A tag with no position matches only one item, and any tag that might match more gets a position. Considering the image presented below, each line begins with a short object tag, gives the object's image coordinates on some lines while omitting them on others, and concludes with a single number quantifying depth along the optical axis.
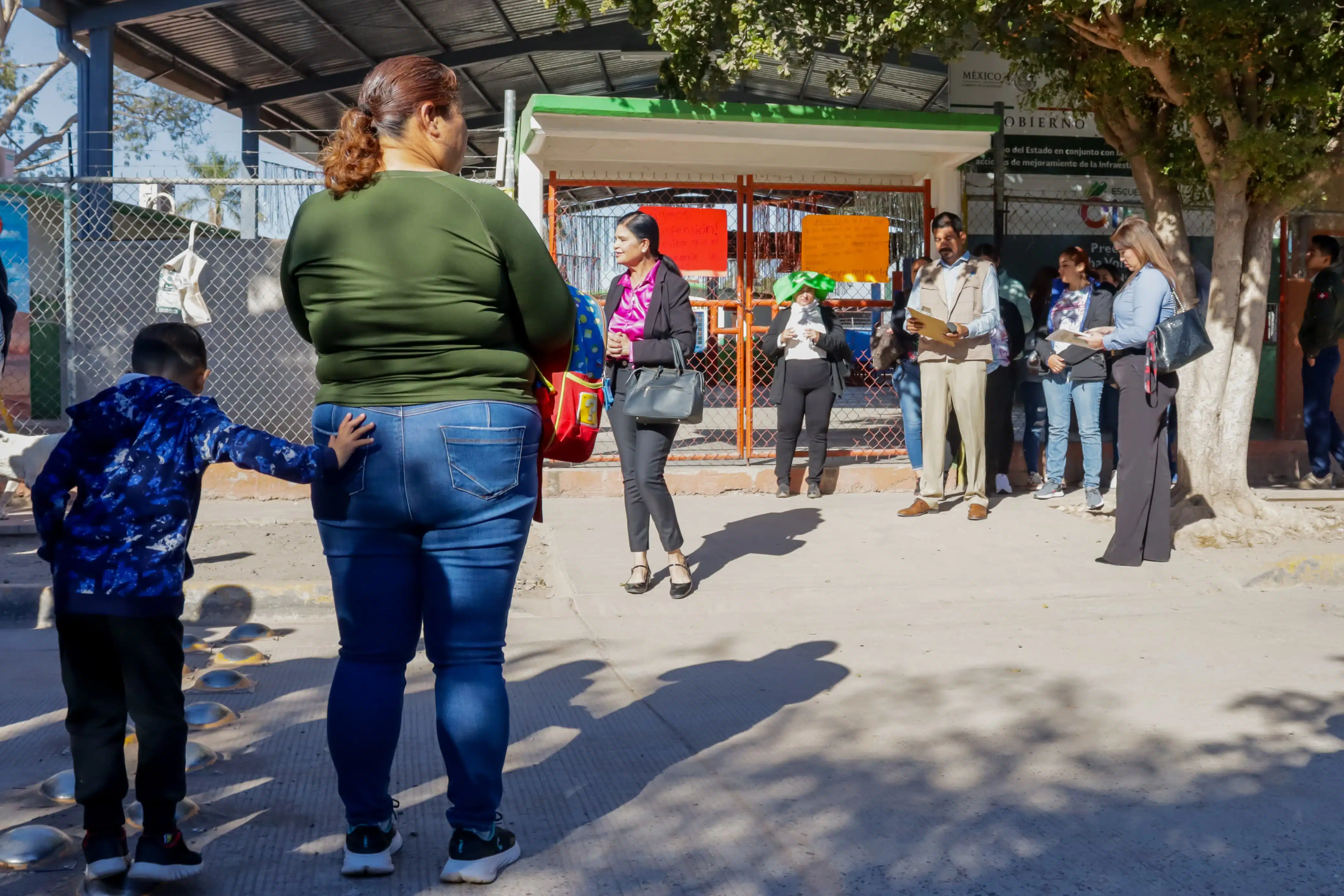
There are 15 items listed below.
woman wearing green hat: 9.32
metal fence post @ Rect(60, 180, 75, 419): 9.29
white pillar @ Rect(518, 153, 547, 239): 9.52
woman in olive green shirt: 2.87
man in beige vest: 8.23
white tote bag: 9.61
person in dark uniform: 9.89
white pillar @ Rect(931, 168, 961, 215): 10.18
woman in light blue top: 6.86
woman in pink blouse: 6.18
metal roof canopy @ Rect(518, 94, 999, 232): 9.05
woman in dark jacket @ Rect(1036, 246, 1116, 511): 8.73
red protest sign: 9.96
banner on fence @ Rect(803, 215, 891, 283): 10.11
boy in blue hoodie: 2.89
